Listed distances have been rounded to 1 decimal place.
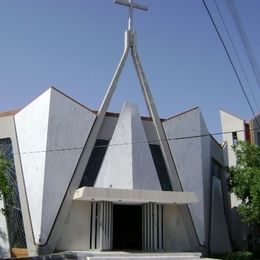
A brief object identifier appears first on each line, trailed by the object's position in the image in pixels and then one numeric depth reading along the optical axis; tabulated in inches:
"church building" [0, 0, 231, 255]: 914.7
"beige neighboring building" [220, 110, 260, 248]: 1459.2
